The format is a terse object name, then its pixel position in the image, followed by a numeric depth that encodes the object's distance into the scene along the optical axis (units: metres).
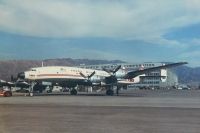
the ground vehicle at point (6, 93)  60.53
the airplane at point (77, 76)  62.47
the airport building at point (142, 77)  74.69
